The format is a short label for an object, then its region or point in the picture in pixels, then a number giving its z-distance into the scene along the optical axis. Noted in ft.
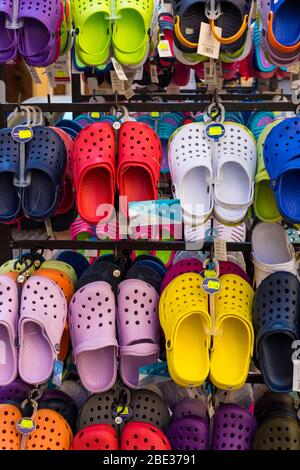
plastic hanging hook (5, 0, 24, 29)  5.71
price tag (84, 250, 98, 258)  7.27
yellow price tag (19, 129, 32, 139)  5.72
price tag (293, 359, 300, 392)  5.09
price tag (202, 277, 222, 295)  5.56
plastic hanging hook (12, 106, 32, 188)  5.60
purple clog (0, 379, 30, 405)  6.03
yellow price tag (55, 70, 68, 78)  6.75
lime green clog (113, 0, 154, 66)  5.97
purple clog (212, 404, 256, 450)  5.67
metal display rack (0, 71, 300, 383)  5.87
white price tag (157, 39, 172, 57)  7.20
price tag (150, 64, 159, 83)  10.15
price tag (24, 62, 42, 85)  6.24
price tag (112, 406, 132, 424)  5.74
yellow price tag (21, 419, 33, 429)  5.64
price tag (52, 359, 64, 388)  5.61
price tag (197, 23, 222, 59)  5.57
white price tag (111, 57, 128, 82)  5.85
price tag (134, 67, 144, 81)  6.46
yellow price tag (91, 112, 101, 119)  9.35
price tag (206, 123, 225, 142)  5.67
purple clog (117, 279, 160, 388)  5.61
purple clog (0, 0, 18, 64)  5.69
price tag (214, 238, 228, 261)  5.57
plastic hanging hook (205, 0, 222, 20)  5.58
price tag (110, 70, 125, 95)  5.96
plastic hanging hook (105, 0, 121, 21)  6.00
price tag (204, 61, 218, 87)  5.85
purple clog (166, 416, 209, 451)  5.66
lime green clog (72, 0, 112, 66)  6.01
